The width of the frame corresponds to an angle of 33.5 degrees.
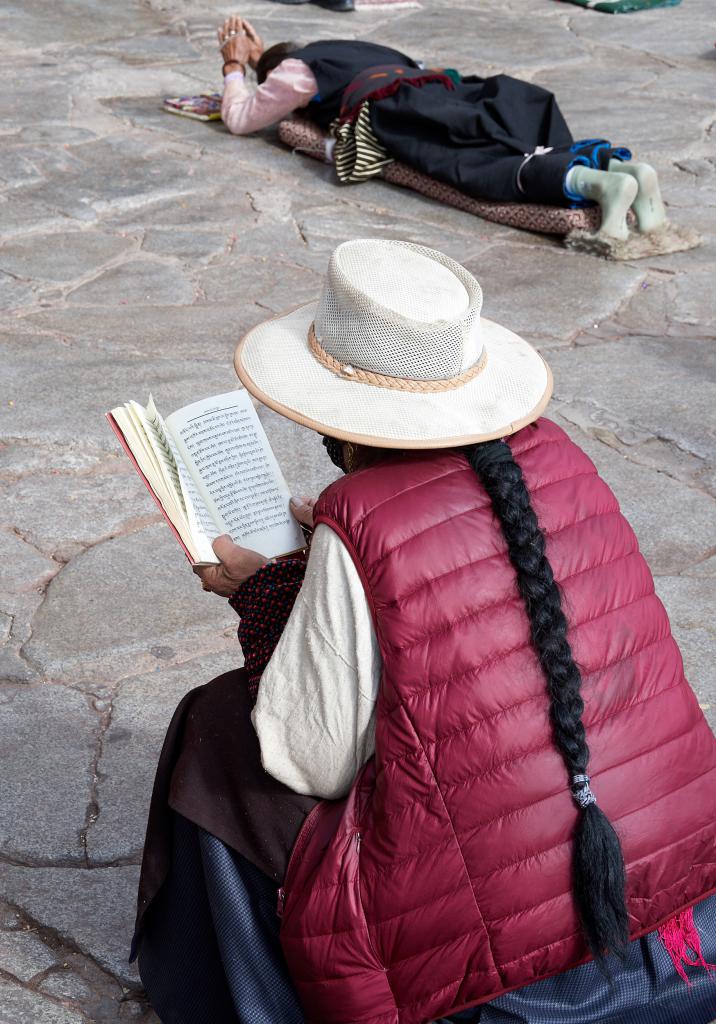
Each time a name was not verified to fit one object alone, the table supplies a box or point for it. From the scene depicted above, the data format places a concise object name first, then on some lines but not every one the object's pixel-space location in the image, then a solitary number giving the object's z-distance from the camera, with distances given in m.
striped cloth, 5.75
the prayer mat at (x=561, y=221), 5.11
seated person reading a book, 1.51
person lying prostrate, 5.21
